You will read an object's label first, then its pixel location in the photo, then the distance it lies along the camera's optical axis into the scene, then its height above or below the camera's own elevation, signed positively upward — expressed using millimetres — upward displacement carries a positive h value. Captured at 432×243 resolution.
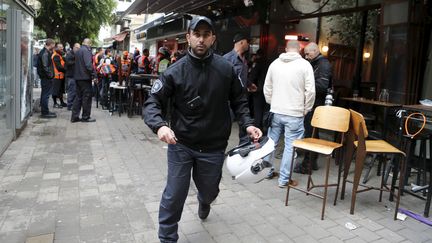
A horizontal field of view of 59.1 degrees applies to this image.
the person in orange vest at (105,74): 10531 -78
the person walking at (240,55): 5278 +321
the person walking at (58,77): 9911 -230
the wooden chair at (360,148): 3877 -641
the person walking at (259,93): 7297 -253
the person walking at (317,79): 5285 +54
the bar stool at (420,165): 4012 -950
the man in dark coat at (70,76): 10062 -188
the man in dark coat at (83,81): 8484 -254
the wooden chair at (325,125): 3953 -453
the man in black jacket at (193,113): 2820 -281
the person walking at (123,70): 9858 +59
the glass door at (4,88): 5744 -356
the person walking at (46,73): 8883 -120
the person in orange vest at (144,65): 11570 +258
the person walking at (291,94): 4594 -155
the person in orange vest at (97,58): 12118 +411
